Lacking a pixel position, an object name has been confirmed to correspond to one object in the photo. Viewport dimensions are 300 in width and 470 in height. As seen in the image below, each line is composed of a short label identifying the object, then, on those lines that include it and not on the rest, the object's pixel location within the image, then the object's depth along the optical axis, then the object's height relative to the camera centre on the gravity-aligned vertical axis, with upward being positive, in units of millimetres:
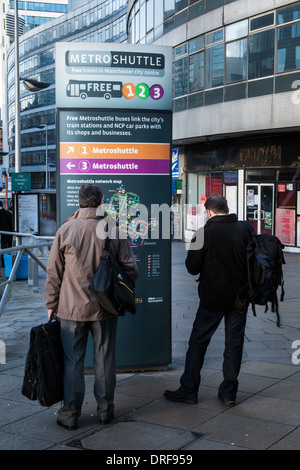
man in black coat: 5277 -869
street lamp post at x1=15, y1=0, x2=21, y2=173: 25797 +3292
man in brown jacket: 4785 -877
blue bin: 13641 -1784
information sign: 6086 +317
